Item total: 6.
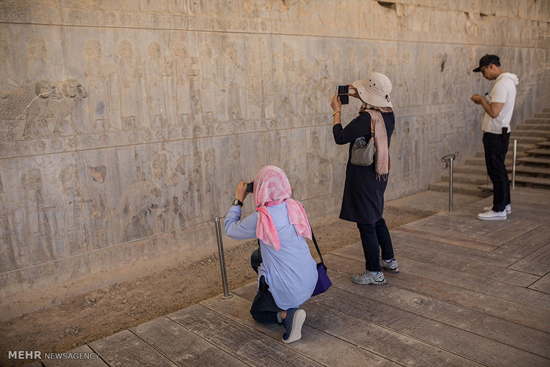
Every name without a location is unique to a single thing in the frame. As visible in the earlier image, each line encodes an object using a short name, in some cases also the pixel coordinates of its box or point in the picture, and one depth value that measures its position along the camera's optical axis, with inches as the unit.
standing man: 244.2
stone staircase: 356.8
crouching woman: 137.4
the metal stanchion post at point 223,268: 173.8
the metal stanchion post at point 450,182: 288.5
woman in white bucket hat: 166.2
